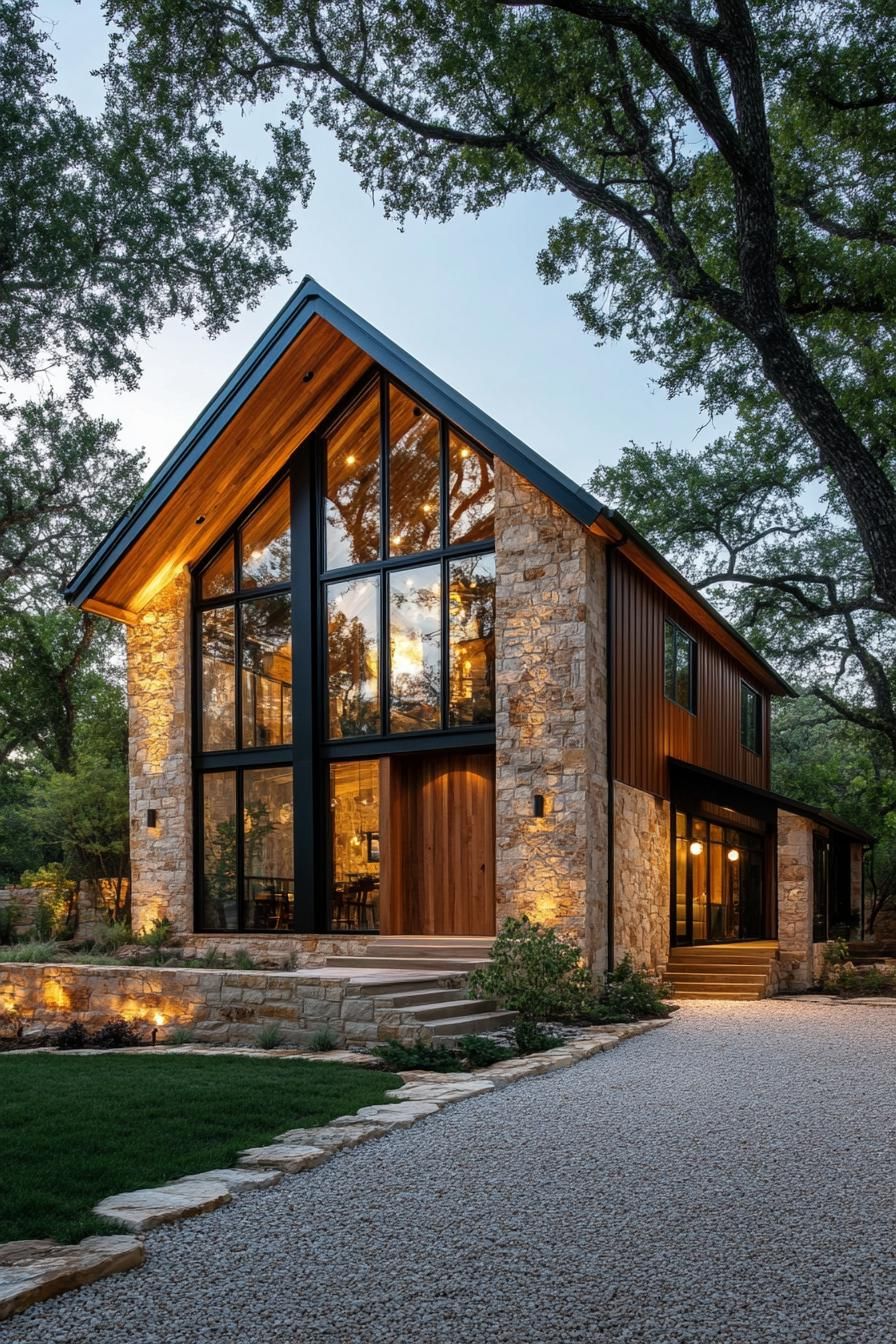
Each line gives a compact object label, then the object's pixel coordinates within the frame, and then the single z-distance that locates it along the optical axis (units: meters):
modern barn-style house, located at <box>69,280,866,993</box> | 12.05
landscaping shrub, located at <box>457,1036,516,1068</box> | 8.40
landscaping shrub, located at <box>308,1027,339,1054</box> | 9.37
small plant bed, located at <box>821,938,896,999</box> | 13.83
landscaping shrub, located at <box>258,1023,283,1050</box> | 9.66
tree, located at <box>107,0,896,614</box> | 8.40
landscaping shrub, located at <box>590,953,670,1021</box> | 11.01
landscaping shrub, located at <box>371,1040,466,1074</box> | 8.28
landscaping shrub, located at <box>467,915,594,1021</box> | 10.55
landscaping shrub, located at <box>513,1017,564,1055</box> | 8.91
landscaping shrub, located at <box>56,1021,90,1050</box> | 10.12
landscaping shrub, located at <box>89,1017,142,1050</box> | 10.13
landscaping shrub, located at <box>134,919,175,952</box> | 14.44
